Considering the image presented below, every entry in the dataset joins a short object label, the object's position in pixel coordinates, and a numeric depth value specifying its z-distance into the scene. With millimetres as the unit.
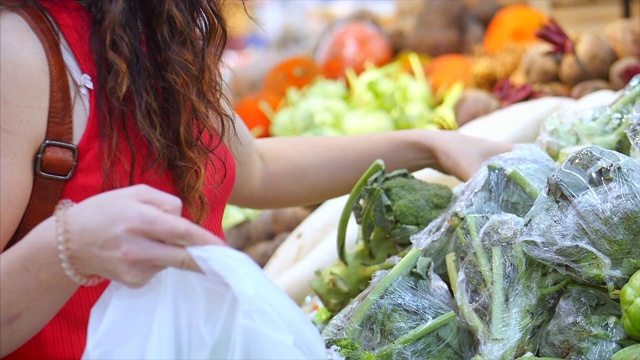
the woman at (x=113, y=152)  885
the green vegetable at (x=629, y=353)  1048
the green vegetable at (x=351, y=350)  1218
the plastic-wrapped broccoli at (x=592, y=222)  1160
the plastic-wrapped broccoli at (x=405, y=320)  1251
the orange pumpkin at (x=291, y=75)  4379
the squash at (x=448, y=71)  3729
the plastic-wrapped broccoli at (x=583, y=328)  1140
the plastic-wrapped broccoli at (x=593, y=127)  1537
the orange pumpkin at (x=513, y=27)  3885
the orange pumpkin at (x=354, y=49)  4293
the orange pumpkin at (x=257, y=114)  4043
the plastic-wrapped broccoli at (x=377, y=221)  1532
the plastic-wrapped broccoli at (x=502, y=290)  1215
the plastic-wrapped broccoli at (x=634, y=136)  1386
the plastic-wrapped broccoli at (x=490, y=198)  1425
